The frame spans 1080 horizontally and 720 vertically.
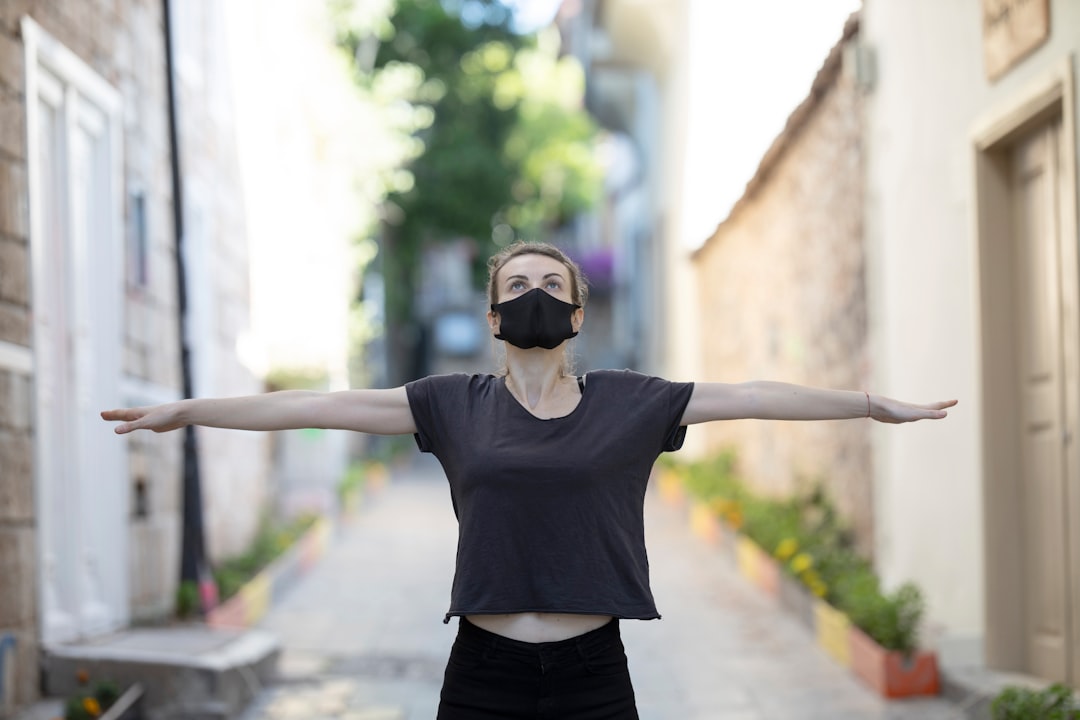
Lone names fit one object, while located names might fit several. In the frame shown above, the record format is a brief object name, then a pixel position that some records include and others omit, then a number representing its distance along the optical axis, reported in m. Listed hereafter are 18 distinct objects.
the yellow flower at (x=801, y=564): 8.85
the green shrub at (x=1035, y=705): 4.74
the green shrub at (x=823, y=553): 6.75
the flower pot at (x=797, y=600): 8.53
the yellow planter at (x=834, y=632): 7.39
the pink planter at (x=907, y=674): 6.56
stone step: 6.20
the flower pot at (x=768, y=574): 9.55
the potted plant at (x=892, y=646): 6.57
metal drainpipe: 8.23
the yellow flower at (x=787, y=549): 9.46
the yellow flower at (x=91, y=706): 5.72
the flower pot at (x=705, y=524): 12.21
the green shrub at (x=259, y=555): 9.36
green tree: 22.16
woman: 3.02
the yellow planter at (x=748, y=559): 10.24
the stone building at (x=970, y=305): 5.93
